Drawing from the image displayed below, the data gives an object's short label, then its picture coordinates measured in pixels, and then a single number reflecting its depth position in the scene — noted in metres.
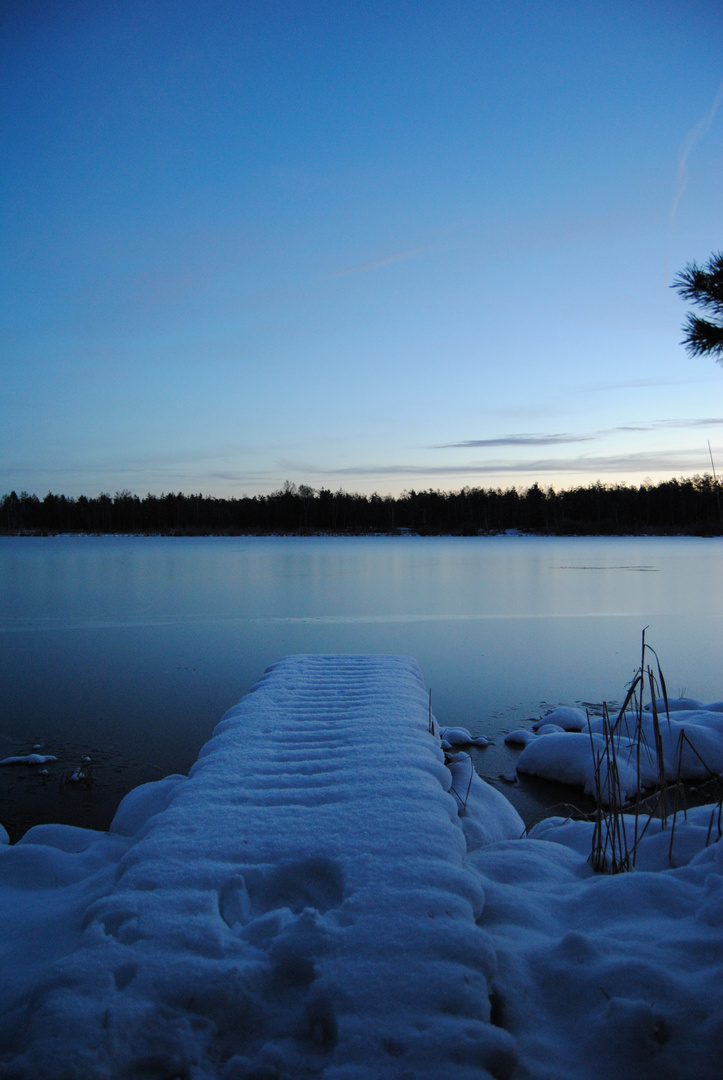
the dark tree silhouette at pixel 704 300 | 2.97
